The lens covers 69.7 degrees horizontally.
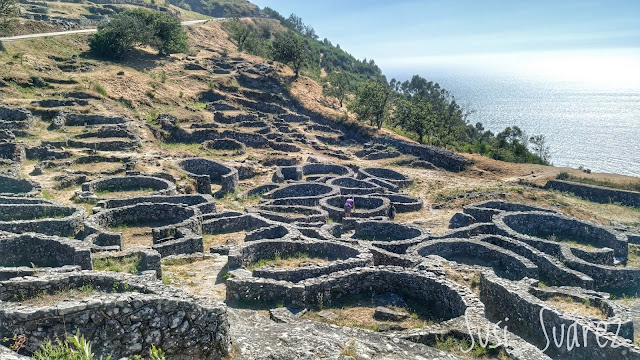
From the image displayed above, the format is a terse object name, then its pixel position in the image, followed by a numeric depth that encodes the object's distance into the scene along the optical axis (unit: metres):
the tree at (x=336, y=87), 72.56
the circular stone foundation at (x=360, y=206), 27.11
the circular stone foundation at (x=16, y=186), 24.86
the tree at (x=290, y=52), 71.88
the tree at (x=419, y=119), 57.78
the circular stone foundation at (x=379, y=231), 23.47
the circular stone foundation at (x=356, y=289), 13.95
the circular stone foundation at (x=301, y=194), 28.86
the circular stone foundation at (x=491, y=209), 26.91
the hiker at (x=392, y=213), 28.63
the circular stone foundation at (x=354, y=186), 32.12
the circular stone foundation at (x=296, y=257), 15.67
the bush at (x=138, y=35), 57.97
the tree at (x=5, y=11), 50.41
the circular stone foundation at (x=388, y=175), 37.50
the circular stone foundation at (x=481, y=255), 19.17
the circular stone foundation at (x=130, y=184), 27.16
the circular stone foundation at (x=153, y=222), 19.11
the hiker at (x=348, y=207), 26.77
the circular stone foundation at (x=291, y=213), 24.58
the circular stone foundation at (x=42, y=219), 18.72
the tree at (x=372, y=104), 59.31
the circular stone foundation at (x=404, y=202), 30.44
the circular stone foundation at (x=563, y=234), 21.47
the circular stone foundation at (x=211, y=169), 33.51
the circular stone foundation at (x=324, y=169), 39.04
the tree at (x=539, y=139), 71.74
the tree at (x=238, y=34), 85.69
